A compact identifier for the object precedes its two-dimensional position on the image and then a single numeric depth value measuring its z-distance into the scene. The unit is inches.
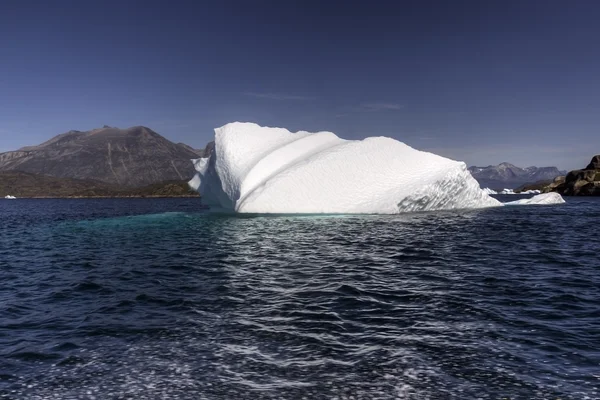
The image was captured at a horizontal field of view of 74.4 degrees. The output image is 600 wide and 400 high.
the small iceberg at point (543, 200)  2285.9
